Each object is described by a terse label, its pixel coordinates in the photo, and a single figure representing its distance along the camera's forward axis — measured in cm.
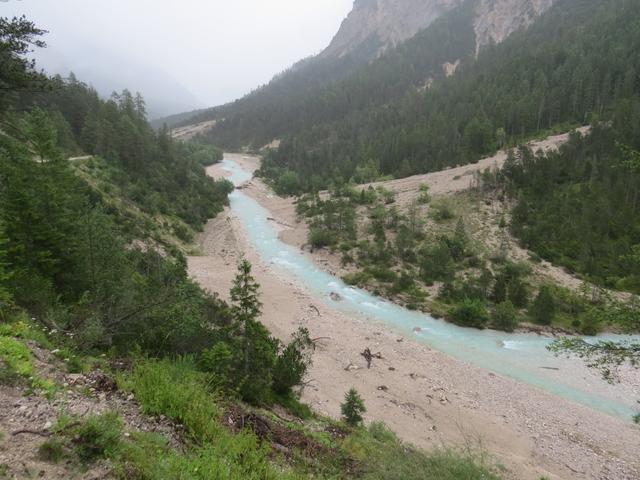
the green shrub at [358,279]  3847
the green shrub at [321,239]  4772
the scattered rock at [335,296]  3484
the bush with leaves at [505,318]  2975
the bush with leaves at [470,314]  3041
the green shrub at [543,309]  3053
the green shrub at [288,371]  1524
